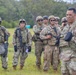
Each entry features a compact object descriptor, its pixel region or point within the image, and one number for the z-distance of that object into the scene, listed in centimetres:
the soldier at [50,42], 1125
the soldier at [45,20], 1251
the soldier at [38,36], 1223
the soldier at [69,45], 703
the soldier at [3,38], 1137
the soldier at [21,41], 1191
